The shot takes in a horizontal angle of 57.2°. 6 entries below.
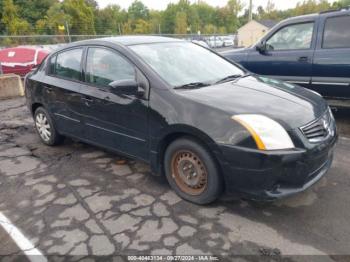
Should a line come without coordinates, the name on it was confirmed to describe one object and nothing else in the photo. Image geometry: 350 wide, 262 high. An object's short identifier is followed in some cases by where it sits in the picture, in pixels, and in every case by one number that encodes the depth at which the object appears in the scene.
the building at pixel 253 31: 44.53
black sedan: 2.71
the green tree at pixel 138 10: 65.00
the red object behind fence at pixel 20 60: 10.73
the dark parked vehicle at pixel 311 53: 5.12
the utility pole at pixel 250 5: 23.63
